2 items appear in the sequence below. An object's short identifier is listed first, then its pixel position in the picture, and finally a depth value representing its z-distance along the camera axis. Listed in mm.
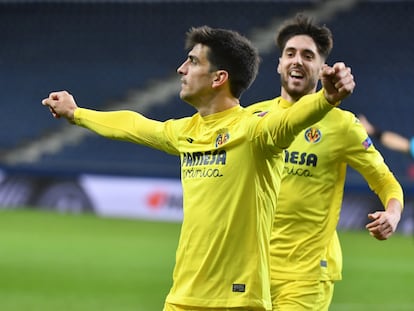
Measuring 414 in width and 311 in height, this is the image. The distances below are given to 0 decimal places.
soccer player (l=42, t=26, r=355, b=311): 9219
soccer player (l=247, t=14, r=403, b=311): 11172
